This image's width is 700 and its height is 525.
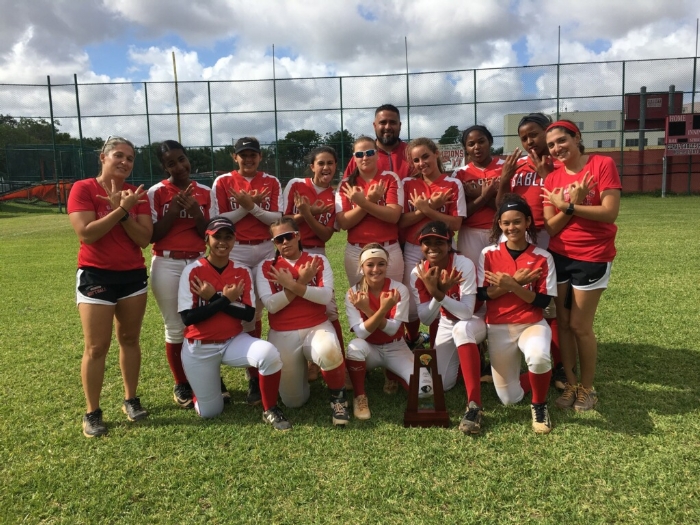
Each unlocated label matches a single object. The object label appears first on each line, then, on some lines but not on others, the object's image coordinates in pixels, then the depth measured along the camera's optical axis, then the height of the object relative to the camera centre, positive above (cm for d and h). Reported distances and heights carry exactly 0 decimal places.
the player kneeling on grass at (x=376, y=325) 364 -99
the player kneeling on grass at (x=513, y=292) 346 -72
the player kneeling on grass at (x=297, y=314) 356 -92
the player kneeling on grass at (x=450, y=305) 347 -85
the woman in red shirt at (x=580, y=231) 339 -30
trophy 332 -142
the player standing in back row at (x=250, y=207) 400 -9
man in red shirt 455 +47
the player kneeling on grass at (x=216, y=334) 345 -99
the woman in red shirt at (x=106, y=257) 322 -39
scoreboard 2161 +236
